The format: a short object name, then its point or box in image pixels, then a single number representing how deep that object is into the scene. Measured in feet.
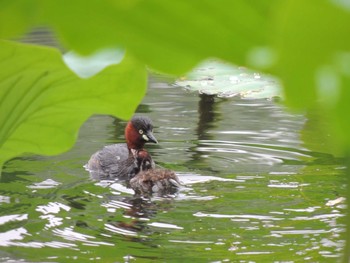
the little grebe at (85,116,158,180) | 32.50
